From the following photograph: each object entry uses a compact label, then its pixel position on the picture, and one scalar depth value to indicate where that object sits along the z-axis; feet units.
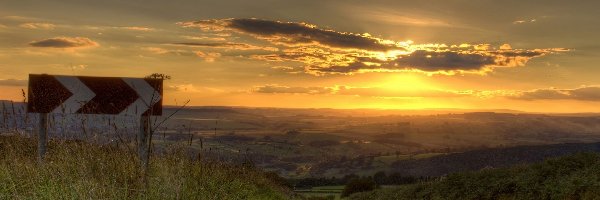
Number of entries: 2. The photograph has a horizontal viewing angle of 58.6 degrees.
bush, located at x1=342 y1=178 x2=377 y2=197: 130.82
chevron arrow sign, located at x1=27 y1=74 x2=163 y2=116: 32.60
